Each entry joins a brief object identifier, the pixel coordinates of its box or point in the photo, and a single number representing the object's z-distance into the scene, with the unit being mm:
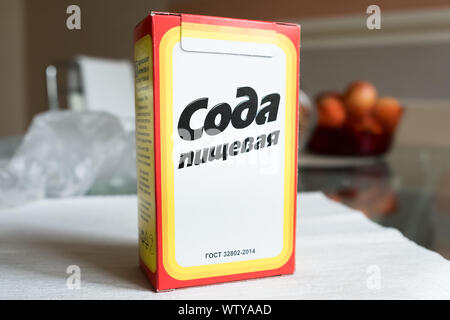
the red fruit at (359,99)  1194
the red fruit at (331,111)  1185
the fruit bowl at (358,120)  1190
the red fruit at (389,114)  1215
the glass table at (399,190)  574
